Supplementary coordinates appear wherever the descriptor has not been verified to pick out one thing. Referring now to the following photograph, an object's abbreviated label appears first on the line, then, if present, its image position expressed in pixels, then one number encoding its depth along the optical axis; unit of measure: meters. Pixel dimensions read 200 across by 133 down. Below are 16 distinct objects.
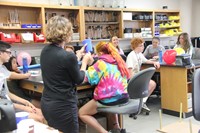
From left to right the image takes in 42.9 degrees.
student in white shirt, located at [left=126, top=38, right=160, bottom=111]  3.90
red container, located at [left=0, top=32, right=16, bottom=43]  4.64
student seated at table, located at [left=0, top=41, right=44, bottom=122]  2.28
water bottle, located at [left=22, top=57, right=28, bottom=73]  3.23
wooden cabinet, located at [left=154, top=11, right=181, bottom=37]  7.52
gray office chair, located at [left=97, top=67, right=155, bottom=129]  2.50
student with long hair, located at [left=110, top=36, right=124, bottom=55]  5.80
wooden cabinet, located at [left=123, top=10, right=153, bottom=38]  6.71
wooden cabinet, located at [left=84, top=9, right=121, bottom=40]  6.11
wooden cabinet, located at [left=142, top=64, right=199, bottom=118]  3.82
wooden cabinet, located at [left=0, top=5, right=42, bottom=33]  4.89
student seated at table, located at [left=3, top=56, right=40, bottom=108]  2.89
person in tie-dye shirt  2.53
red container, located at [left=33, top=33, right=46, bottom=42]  5.01
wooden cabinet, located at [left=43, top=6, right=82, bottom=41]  5.45
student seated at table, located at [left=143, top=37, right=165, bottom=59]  5.33
